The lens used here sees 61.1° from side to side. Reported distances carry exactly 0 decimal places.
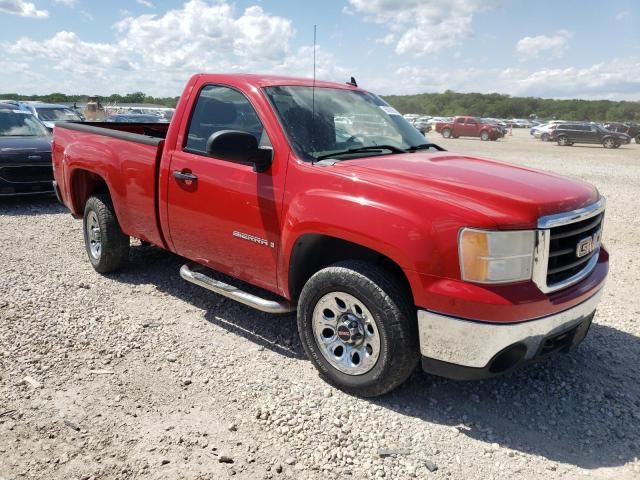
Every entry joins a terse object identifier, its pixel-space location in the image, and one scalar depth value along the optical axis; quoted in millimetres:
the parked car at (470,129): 39438
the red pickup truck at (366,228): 2816
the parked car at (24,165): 8773
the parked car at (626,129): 37066
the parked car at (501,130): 39744
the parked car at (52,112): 14950
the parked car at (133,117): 13669
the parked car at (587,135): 34156
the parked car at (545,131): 37469
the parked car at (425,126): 42844
